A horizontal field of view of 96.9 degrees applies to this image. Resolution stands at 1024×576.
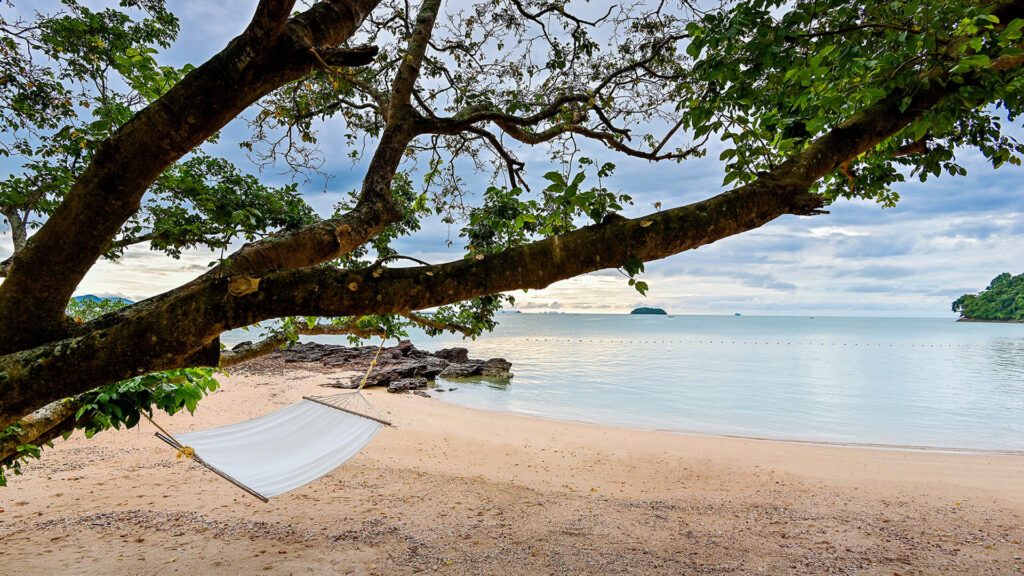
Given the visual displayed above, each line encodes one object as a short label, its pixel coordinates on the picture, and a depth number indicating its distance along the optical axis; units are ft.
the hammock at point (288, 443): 10.34
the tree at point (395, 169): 4.49
